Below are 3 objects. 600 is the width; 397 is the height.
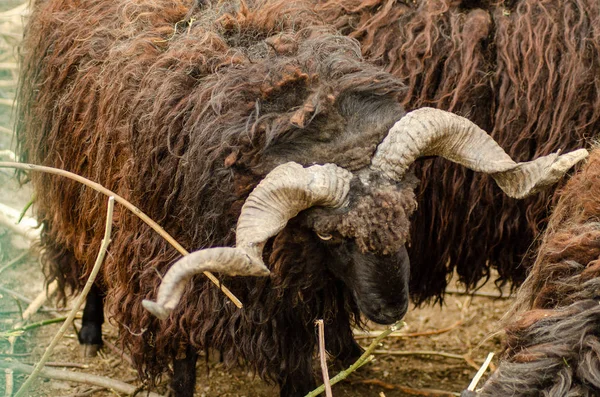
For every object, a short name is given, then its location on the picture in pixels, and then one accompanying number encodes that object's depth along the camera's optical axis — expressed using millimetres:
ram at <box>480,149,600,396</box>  5930
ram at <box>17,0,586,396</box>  8148
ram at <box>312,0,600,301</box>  10297
